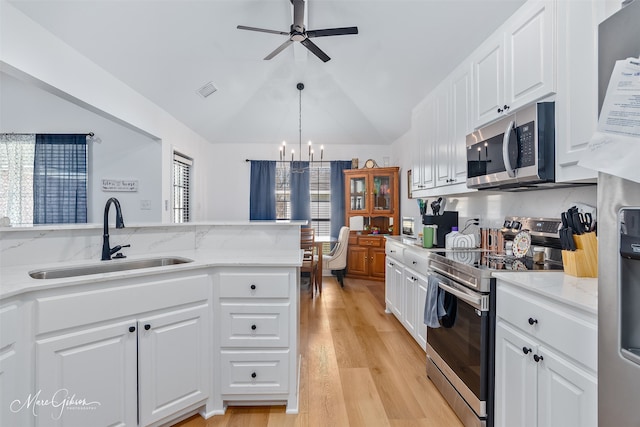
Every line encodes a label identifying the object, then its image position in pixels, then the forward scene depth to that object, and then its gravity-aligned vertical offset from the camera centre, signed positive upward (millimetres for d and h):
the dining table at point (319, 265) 4453 -764
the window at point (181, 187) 4375 +401
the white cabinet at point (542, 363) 1039 -587
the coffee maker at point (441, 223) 2744 -81
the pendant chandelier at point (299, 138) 4185 +1360
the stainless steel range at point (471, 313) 1550 -564
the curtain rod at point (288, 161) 5652 +992
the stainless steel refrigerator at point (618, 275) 762 -157
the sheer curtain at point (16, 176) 3945 +473
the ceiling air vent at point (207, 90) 3662 +1527
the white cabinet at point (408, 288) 2523 -714
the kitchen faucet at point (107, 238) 1868 -160
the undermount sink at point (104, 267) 1695 -340
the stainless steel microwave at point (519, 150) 1610 +378
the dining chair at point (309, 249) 4164 -530
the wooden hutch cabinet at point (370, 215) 5148 -17
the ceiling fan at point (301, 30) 2336 +1463
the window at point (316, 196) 5715 +329
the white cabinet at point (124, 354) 1332 -700
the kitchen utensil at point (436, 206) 3051 +83
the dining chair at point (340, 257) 4824 -691
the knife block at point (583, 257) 1378 -195
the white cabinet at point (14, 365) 1180 -617
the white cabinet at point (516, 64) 1618 +936
